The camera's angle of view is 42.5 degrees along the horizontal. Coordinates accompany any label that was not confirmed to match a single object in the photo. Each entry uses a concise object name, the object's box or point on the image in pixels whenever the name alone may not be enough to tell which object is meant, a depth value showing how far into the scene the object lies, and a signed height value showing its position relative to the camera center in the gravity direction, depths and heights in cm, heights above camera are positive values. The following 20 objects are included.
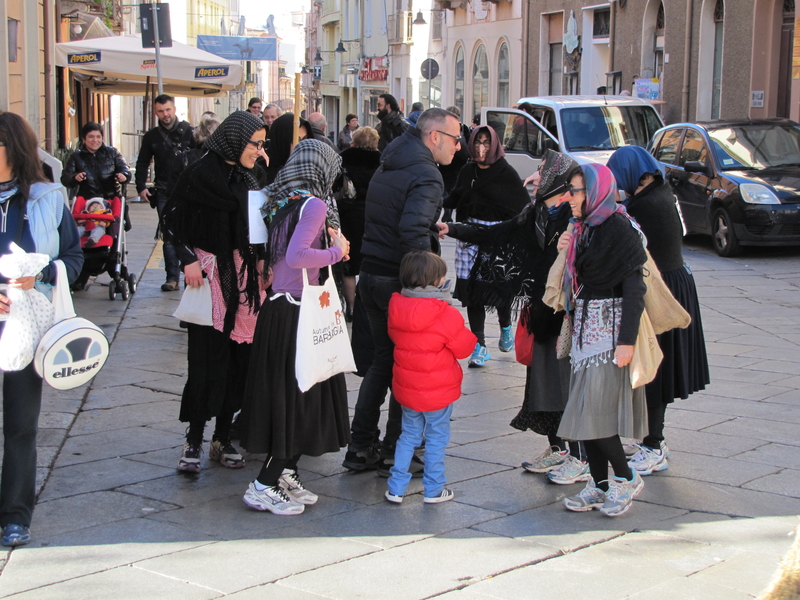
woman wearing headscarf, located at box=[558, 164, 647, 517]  439 -74
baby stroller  929 -88
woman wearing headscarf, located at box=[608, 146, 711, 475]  493 -60
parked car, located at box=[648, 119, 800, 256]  1241 -21
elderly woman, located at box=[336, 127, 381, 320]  791 -11
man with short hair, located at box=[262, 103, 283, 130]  1501 +65
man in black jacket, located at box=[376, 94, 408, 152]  1182 +44
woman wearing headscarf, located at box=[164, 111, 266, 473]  489 -45
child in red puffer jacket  456 -90
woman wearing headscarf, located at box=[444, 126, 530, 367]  699 -21
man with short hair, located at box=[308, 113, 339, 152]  1262 +47
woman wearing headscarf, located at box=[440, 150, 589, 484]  493 -63
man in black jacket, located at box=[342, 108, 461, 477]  488 -34
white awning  1547 +146
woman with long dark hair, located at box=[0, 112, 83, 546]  408 -37
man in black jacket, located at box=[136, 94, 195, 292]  1024 +7
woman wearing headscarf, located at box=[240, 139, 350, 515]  447 -83
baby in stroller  927 -61
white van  1664 +55
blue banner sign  4522 +490
